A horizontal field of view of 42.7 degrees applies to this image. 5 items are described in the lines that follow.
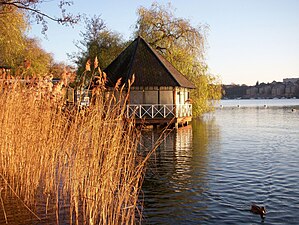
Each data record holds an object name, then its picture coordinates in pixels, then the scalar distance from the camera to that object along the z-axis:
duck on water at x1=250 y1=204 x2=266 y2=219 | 6.35
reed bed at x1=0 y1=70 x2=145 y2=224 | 4.59
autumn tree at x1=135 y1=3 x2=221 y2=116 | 29.08
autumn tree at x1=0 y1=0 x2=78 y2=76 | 19.09
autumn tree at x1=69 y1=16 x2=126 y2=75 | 31.78
